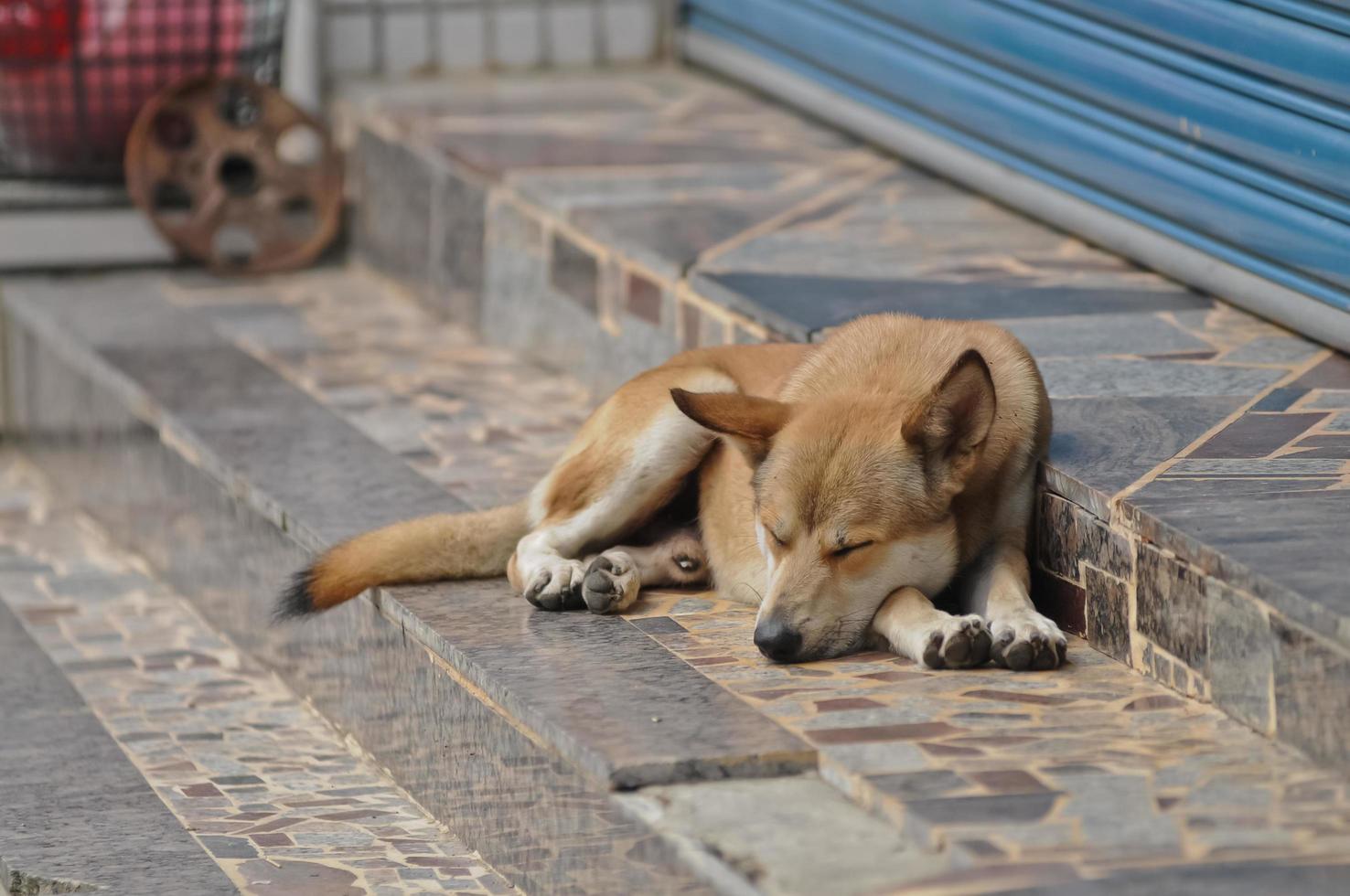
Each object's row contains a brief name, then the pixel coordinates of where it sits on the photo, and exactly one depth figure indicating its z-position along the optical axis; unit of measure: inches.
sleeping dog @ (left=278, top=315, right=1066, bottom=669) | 316.8
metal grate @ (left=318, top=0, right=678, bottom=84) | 674.8
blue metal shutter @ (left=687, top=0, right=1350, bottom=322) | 425.7
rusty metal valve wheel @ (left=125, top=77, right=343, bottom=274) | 633.0
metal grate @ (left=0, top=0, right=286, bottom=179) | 626.8
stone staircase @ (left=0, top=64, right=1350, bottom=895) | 277.3
